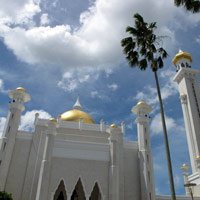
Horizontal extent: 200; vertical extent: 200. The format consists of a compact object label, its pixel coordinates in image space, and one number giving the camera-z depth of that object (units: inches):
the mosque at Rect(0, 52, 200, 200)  781.3
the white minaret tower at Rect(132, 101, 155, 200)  847.7
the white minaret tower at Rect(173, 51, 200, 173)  1192.8
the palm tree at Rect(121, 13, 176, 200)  579.2
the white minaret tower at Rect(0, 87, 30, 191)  799.1
